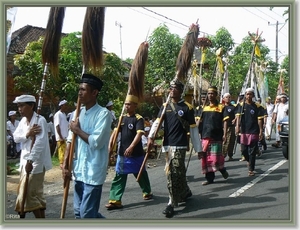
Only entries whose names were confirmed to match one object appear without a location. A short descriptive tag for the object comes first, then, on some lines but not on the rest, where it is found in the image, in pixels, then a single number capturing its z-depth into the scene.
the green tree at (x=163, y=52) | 13.21
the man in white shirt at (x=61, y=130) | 8.71
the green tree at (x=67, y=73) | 9.97
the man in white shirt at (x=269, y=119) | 13.82
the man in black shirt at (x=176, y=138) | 5.46
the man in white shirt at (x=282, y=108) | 10.66
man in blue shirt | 3.87
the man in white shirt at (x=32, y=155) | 4.72
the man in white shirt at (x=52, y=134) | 11.37
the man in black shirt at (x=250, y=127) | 7.68
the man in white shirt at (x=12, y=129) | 10.75
